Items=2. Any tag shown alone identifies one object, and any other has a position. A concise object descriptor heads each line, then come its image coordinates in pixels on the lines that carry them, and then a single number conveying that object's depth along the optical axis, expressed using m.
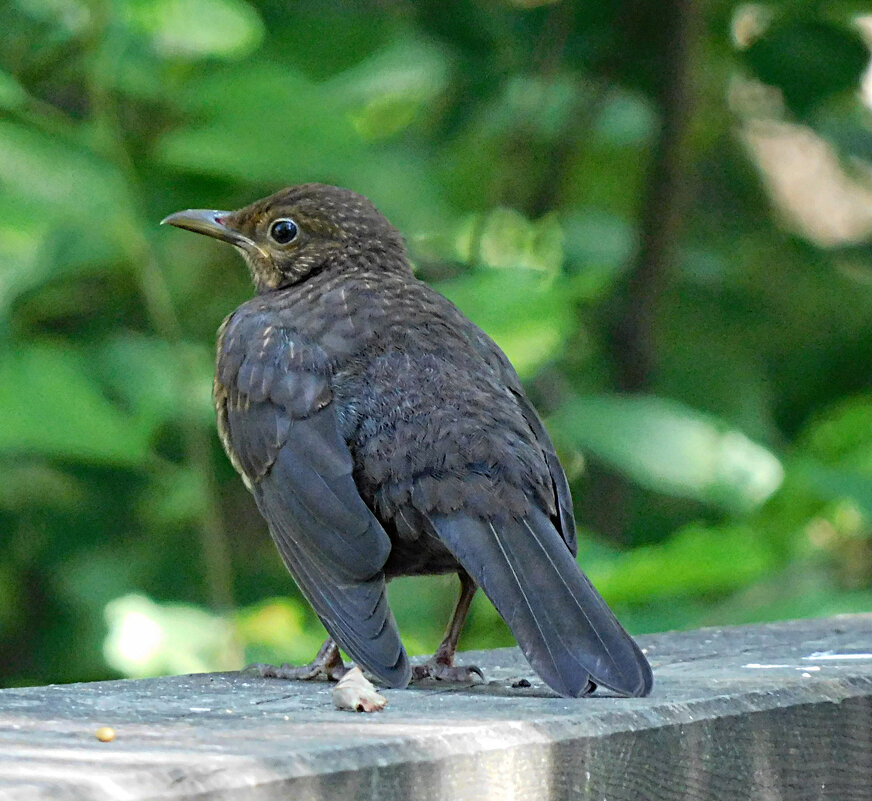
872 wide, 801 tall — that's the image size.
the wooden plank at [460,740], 3.59
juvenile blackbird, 5.86
